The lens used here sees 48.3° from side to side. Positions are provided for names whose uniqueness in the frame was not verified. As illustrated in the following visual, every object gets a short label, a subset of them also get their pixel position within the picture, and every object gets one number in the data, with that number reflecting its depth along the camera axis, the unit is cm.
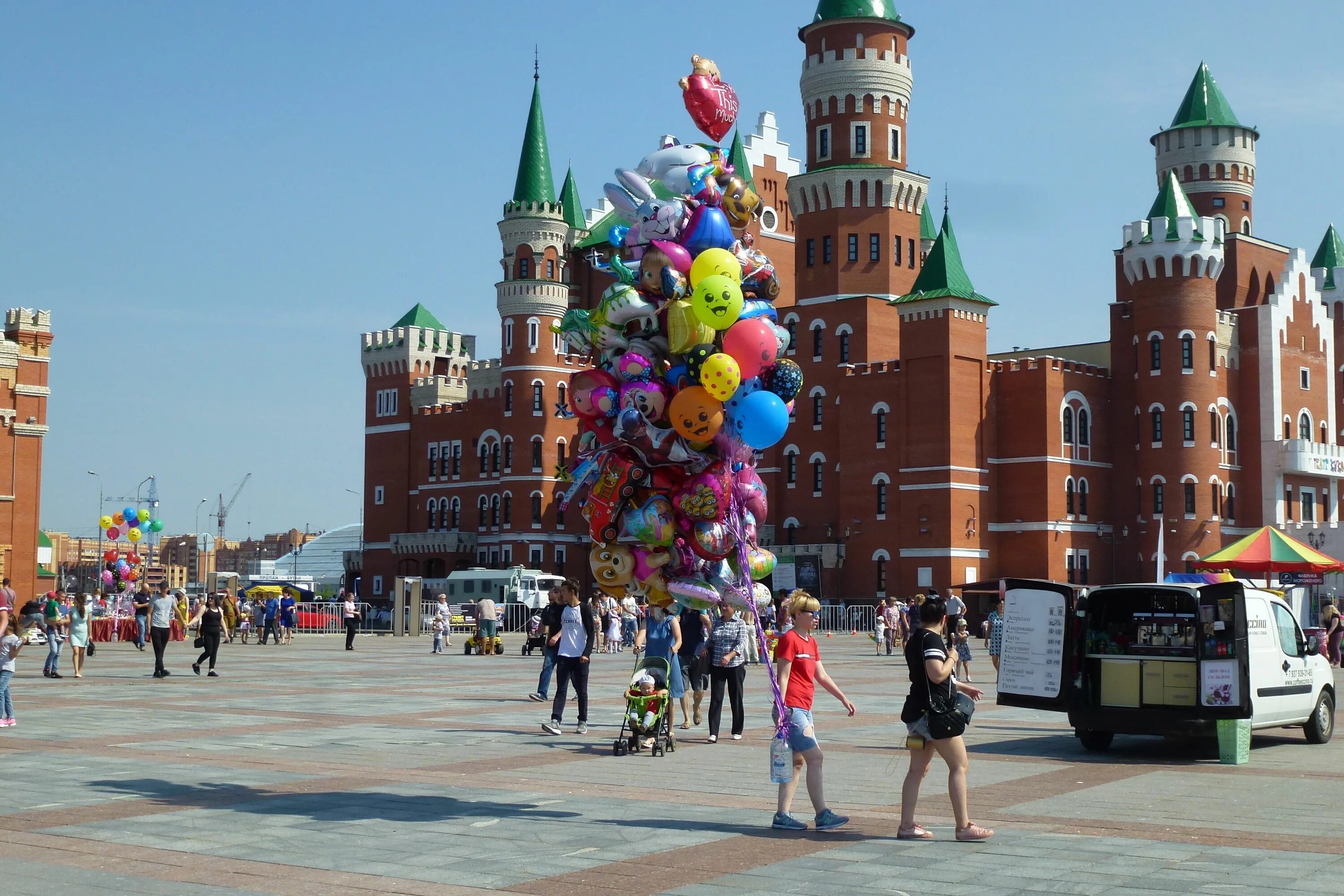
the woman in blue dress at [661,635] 1576
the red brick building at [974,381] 6225
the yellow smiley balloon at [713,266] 1170
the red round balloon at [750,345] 1178
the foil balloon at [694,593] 1224
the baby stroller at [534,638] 3192
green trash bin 1495
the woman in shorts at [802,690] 1069
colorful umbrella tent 3378
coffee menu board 1619
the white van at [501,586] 6275
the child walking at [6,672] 1759
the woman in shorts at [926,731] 1006
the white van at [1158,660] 1521
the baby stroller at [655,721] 1548
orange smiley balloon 1164
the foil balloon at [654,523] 1195
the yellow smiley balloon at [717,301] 1154
